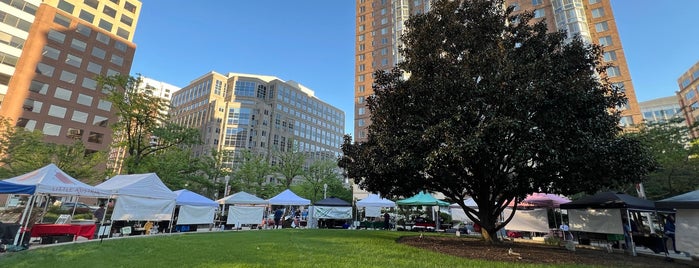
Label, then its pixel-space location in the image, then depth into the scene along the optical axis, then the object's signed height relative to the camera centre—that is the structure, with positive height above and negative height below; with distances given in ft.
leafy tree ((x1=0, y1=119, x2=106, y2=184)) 99.35 +19.13
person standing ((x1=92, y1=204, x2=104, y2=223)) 65.51 -0.26
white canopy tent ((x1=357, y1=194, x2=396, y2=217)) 85.85 +4.11
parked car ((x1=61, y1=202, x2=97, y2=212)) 123.36 +2.64
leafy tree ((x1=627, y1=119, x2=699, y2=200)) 74.02 +14.51
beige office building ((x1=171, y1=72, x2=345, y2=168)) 294.46 +105.53
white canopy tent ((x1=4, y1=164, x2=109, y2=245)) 40.50 +3.87
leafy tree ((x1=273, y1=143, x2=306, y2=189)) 150.92 +24.30
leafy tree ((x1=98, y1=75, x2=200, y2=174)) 93.35 +28.98
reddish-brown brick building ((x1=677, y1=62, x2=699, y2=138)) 225.07 +101.04
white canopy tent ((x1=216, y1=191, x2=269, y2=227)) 80.53 +1.09
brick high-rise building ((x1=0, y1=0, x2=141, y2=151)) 165.17 +87.26
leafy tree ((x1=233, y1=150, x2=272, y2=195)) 144.87 +18.64
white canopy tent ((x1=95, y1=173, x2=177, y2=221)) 52.37 +2.92
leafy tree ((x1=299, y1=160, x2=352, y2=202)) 155.53 +16.68
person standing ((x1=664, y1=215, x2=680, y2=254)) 42.97 -0.89
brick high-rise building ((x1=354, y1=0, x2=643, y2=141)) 167.94 +116.39
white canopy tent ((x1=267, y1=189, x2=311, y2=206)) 86.89 +4.36
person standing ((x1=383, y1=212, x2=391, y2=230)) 87.71 -1.74
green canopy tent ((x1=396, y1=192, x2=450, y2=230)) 77.61 +4.11
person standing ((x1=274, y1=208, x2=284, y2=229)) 89.30 -0.78
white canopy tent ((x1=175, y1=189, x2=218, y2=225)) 68.69 +1.36
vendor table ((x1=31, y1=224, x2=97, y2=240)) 42.34 -2.51
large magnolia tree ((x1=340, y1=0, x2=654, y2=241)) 35.01 +12.72
